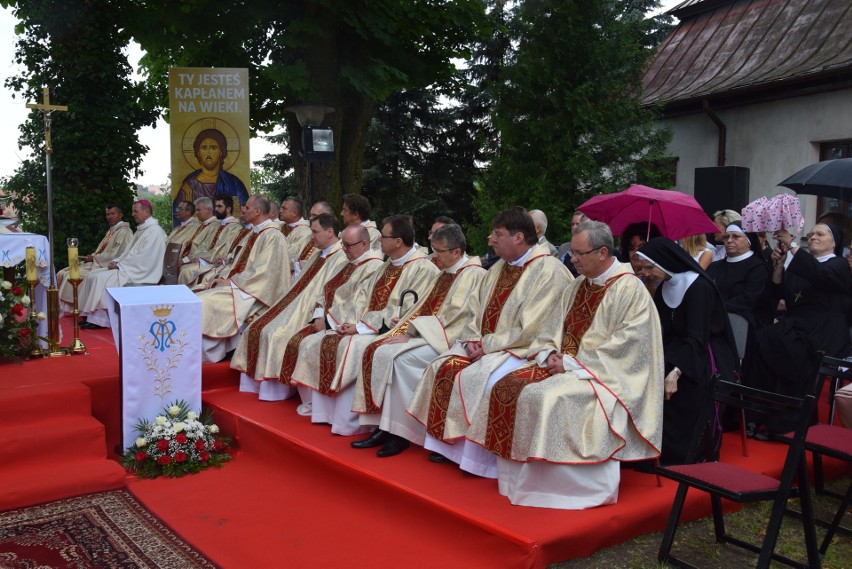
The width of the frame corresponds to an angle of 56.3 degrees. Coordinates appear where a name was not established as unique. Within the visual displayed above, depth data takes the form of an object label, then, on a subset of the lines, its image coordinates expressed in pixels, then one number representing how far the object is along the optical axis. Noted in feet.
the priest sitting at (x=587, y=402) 13.74
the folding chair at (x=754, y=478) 11.37
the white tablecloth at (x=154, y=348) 18.53
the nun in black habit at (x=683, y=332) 15.57
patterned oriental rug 13.60
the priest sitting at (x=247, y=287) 23.76
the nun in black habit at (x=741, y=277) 19.31
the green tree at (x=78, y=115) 36.63
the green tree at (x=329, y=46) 38.32
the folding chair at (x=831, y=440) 13.10
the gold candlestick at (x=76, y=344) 23.52
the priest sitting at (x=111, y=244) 33.27
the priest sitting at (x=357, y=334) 18.67
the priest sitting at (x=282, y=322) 21.26
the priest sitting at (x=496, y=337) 15.51
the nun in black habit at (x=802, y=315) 18.25
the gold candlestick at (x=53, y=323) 22.84
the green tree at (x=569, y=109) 36.96
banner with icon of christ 34.32
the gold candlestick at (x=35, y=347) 22.79
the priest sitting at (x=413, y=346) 17.26
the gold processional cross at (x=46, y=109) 23.33
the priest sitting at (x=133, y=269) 30.12
